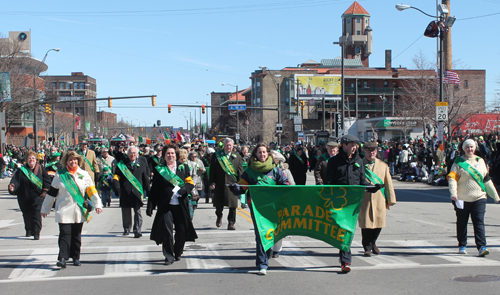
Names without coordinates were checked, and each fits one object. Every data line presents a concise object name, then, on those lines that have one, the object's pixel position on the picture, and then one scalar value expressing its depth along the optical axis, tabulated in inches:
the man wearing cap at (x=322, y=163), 416.8
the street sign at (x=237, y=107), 1814.0
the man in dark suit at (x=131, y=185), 424.8
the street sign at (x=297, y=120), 1636.9
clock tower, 4507.9
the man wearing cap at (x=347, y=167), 298.2
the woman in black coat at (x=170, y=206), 313.3
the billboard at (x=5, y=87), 1055.0
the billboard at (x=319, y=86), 3695.9
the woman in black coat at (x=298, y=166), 581.9
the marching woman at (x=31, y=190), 426.9
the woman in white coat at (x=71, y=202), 308.8
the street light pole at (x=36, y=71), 1450.5
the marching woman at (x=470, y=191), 325.7
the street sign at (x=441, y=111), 912.3
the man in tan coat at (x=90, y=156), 616.4
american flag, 1167.0
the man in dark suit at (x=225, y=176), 450.9
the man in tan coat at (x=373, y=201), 319.9
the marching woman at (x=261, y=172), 299.1
